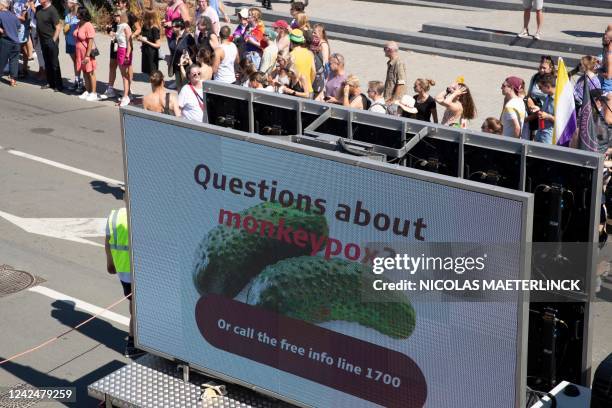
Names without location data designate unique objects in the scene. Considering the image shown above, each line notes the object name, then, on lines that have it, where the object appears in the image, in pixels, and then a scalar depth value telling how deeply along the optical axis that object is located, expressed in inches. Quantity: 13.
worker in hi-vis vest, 330.0
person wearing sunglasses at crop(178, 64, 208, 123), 480.1
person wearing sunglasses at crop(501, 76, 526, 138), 473.7
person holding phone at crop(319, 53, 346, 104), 567.9
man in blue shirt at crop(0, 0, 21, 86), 775.1
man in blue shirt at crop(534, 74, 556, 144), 477.4
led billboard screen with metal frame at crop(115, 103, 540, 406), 214.4
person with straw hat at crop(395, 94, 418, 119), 465.7
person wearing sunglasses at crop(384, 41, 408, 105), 580.7
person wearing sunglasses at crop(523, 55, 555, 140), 490.0
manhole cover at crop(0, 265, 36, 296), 419.8
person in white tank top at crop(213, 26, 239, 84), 642.2
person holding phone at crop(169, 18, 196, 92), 684.7
